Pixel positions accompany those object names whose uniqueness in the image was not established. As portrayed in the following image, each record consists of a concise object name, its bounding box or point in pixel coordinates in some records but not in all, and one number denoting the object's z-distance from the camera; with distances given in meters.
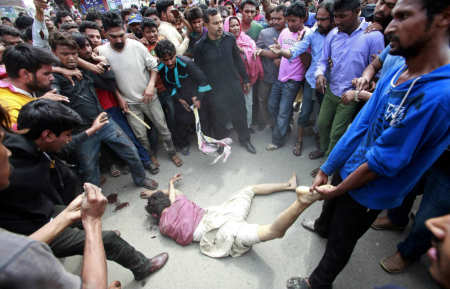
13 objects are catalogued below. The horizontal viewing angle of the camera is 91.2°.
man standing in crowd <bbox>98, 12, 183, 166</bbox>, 2.88
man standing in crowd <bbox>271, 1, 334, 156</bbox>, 2.70
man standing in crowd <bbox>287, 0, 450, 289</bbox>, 0.96
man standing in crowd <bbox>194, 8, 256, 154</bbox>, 3.16
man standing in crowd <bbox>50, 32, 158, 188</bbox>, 2.48
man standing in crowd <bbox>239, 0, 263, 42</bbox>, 3.79
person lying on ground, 1.98
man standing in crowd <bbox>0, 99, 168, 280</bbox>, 1.44
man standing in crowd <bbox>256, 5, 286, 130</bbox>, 3.39
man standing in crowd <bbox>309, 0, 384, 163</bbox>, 2.23
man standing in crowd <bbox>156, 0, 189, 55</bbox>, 3.89
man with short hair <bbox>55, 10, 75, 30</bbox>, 4.38
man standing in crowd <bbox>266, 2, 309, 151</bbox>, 3.09
